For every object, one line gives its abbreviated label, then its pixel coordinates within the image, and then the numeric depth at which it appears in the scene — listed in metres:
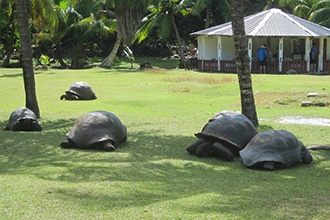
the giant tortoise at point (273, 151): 8.63
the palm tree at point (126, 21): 38.28
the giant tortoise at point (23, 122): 12.20
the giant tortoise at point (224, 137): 9.42
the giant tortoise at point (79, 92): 19.38
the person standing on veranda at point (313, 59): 34.50
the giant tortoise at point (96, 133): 10.12
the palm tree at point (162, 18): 38.56
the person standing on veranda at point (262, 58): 33.44
